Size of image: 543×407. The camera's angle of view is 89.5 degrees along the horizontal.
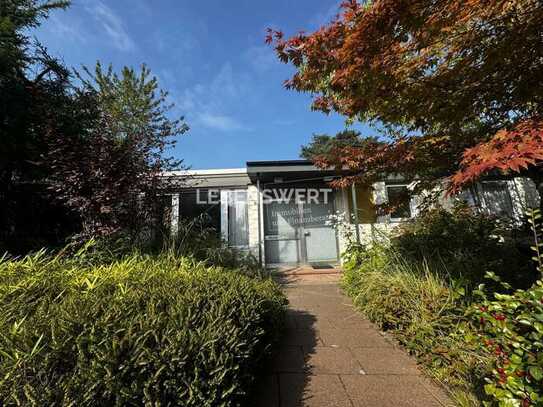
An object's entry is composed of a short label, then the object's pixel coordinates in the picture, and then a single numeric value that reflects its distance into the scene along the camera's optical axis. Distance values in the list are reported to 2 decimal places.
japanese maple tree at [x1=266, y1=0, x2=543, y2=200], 2.11
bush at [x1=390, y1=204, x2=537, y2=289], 3.55
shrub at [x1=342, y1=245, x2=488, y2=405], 2.28
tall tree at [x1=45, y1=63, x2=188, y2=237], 4.16
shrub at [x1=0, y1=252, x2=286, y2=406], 1.43
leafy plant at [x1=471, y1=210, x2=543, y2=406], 1.33
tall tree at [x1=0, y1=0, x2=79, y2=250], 5.03
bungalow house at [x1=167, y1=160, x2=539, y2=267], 8.30
